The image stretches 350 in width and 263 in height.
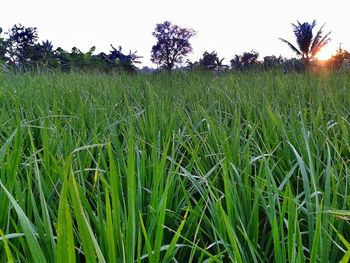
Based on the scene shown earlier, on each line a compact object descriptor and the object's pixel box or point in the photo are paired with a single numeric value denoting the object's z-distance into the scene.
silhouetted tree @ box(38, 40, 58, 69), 18.61
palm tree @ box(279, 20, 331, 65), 26.83
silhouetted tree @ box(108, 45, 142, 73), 28.04
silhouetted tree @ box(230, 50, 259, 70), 26.95
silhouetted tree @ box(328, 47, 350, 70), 14.04
